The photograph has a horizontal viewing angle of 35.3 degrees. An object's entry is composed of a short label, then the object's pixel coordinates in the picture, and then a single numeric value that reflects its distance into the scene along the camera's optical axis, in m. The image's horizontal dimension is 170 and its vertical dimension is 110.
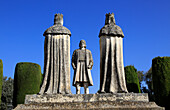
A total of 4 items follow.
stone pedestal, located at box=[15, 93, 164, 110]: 11.55
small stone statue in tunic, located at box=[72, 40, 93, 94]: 13.66
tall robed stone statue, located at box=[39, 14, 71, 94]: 12.97
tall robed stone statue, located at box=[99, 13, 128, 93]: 13.01
